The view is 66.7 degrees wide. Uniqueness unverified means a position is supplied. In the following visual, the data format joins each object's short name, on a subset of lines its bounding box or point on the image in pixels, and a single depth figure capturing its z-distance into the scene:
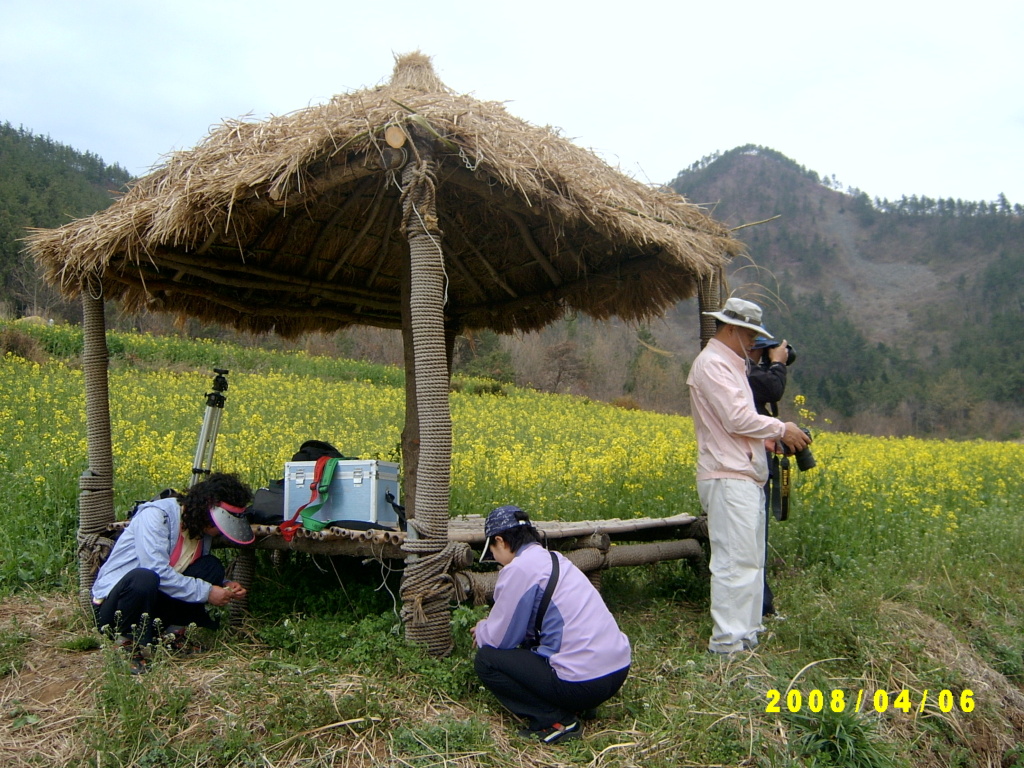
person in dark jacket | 4.66
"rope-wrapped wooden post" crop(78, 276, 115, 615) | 4.74
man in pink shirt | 4.10
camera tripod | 5.00
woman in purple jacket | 3.24
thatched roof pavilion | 3.89
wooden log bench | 4.05
